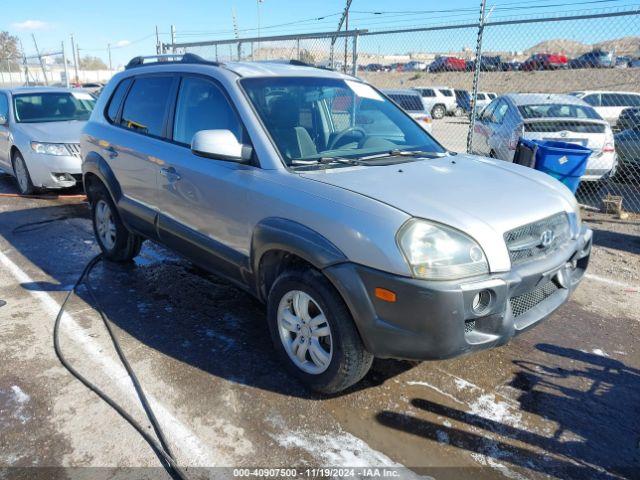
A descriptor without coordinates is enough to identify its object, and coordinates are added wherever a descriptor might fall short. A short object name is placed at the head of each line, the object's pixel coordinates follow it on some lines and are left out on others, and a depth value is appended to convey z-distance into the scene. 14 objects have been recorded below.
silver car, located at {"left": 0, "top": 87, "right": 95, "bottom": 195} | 7.67
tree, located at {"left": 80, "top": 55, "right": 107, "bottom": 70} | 60.00
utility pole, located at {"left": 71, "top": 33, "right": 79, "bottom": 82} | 19.48
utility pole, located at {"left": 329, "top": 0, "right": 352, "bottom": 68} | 8.84
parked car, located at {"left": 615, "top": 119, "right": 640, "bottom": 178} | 9.27
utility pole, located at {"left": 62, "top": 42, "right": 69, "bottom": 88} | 18.80
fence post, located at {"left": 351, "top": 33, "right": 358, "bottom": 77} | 8.45
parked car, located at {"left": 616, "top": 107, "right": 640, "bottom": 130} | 10.27
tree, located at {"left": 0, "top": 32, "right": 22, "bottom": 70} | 50.01
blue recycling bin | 6.21
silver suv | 2.61
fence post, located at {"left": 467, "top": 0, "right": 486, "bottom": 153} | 7.05
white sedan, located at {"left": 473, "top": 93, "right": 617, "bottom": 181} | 8.08
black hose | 2.60
